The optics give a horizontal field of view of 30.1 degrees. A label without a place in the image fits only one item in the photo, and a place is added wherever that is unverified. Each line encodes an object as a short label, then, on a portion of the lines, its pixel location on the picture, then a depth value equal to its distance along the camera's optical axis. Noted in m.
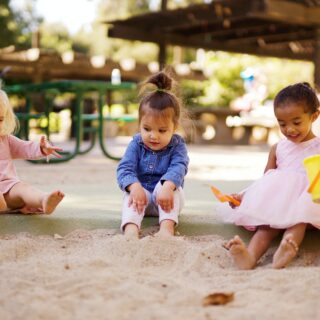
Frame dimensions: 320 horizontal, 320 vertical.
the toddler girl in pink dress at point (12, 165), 2.70
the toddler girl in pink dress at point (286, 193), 2.32
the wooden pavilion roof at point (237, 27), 8.43
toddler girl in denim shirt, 2.56
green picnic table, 6.23
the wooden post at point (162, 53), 11.03
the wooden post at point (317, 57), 9.69
